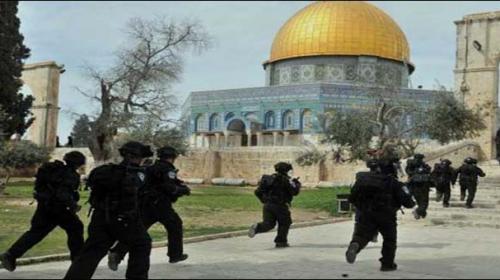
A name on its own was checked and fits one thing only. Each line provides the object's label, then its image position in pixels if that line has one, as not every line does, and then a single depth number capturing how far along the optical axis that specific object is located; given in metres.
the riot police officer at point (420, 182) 14.16
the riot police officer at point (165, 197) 8.02
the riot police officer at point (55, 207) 7.33
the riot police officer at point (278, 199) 9.88
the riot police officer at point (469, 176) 15.43
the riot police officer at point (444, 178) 15.98
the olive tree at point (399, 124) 25.66
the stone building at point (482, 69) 28.30
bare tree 28.20
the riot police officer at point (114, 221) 6.33
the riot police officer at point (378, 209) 7.79
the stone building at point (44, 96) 44.00
